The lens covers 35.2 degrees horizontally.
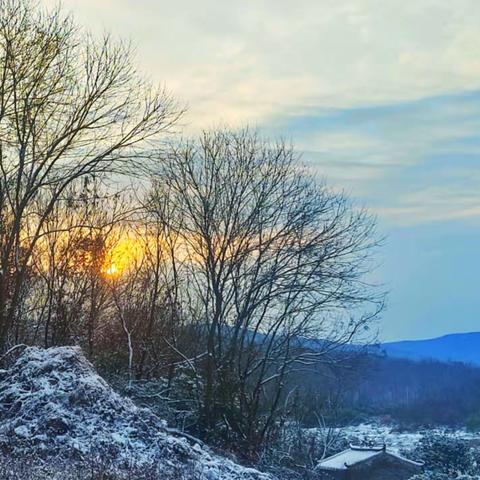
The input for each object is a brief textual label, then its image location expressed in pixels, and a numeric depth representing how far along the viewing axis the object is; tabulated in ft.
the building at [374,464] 110.32
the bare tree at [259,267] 67.92
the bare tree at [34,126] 52.03
